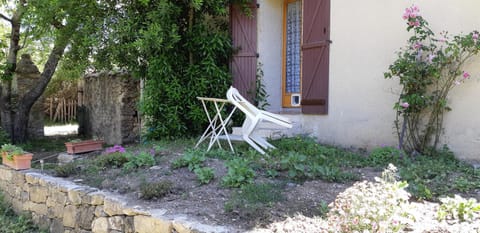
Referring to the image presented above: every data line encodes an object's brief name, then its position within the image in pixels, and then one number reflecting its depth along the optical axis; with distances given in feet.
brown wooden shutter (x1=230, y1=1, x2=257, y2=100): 18.70
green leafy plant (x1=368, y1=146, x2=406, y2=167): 11.94
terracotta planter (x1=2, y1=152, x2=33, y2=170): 14.32
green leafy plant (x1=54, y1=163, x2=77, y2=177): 13.04
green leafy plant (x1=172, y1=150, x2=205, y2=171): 11.73
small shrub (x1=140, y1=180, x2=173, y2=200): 9.48
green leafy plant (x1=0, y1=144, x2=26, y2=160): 14.46
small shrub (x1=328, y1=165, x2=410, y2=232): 5.93
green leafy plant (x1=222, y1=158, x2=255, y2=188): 9.67
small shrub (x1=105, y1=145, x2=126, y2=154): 14.60
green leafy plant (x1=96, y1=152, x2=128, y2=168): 13.20
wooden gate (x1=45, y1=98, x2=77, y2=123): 45.60
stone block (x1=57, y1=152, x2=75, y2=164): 17.66
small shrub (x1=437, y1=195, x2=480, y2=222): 6.91
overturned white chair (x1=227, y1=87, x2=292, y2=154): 12.84
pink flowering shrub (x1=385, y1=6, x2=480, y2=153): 12.32
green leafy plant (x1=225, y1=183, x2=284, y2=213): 8.16
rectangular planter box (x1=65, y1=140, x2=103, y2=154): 18.17
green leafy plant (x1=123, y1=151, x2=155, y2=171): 12.41
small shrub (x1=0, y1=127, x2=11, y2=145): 23.43
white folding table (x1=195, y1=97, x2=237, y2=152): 13.91
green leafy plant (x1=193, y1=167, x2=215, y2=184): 10.16
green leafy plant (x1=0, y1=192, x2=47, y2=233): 12.61
